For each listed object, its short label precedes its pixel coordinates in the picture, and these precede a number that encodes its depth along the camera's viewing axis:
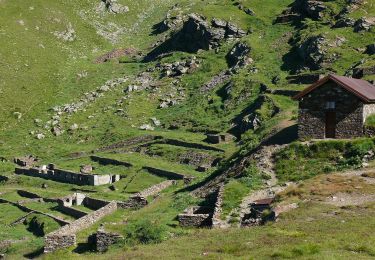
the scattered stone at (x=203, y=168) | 55.23
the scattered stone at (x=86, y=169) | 62.74
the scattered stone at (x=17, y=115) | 94.06
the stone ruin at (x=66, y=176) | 57.34
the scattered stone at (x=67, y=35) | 127.00
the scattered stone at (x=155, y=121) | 80.22
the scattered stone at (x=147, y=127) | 79.04
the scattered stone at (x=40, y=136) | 84.25
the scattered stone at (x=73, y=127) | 84.56
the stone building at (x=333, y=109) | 35.31
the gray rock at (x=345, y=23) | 81.88
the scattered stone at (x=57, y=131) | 84.31
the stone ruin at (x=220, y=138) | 64.69
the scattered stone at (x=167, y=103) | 86.38
